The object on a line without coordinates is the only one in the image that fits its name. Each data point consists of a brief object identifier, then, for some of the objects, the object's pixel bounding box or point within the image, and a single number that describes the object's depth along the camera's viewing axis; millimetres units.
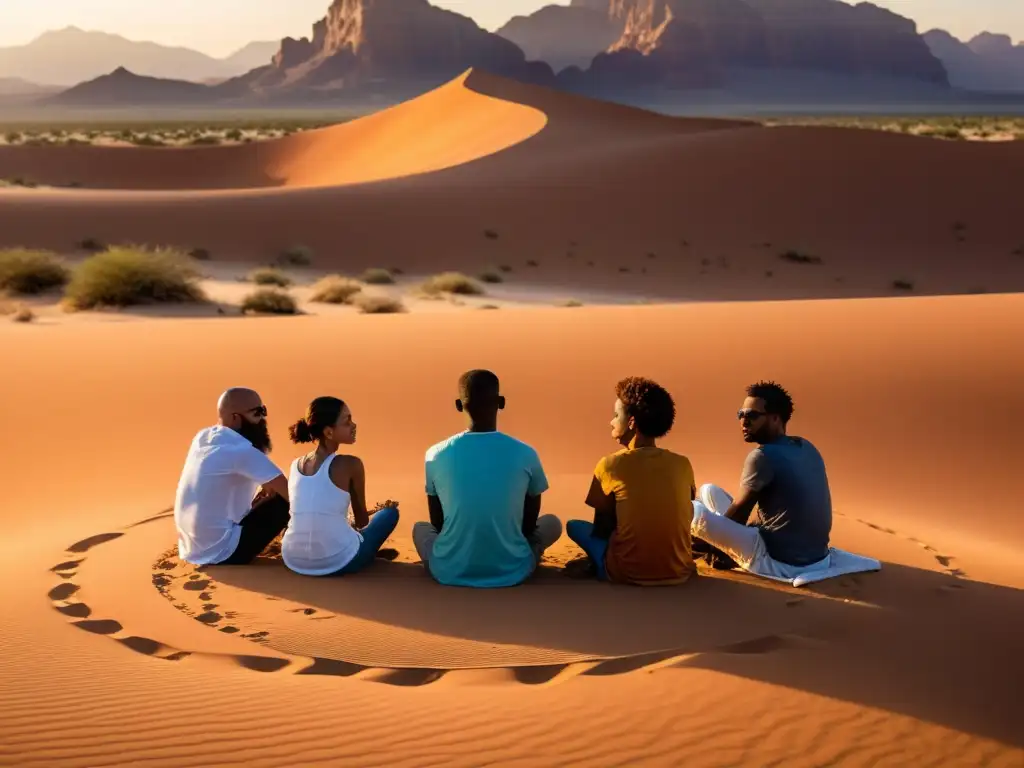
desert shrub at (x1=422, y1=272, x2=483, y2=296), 26297
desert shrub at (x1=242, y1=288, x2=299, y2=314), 21953
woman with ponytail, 6477
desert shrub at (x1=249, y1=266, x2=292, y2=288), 26422
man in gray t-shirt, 6477
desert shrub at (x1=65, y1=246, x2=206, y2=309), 21609
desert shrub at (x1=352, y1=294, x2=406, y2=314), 22391
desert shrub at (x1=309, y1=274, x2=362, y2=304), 24078
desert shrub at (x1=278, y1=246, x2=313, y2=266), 30812
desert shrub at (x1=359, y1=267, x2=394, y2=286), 28334
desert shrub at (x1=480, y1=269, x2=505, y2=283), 29438
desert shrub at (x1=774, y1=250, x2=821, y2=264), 33531
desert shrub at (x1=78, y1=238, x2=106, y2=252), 30484
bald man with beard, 6684
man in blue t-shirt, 6223
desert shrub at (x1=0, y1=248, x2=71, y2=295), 23516
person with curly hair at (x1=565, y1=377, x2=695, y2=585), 6277
